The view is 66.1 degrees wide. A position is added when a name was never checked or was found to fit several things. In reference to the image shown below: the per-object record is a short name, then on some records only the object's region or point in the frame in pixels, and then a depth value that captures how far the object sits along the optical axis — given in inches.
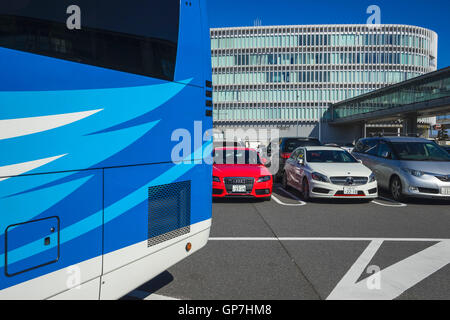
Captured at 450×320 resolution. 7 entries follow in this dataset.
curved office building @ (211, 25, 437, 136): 2878.9
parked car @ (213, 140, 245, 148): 414.4
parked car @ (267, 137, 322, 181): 567.8
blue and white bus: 72.8
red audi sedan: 335.9
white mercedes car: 339.6
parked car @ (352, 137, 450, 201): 339.6
